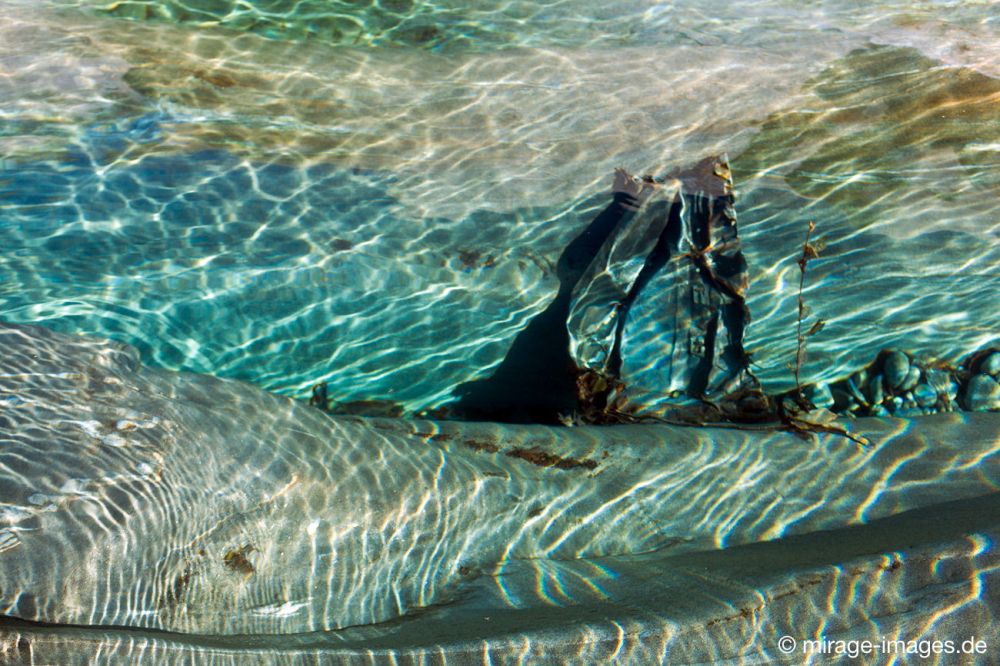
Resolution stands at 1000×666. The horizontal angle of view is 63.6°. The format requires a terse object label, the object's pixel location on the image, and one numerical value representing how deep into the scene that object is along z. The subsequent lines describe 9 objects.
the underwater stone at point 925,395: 5.08
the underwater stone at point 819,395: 5.19
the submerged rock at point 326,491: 2.91
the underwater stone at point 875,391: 5.14
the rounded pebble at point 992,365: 5.15
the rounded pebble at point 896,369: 5.12
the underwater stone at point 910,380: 5.13
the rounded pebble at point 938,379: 5.12
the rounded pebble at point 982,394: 5.04
